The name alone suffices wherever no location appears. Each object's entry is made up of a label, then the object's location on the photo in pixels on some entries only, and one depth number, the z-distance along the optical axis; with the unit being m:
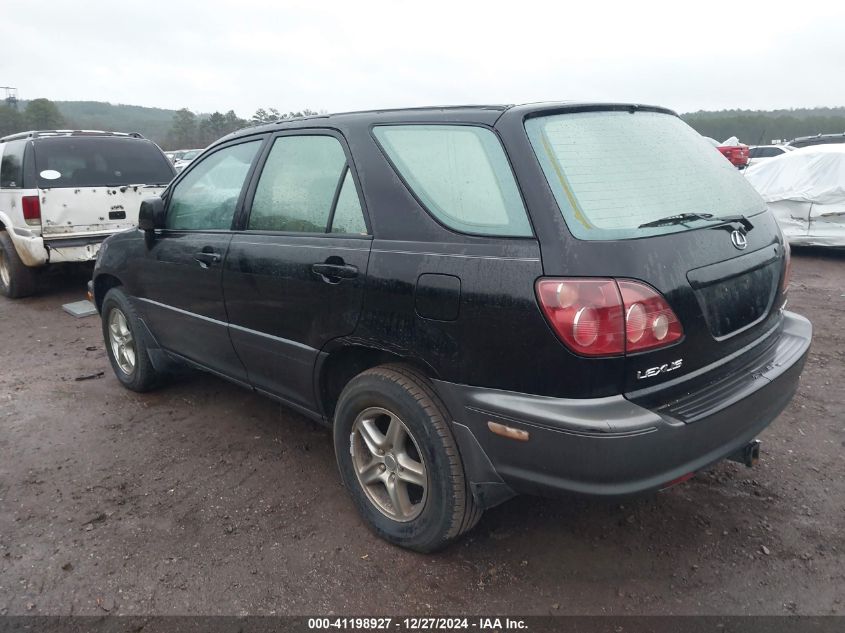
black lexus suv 2.02
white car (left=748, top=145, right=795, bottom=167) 24.11
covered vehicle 8.35
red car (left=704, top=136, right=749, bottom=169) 20.44
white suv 6.88
